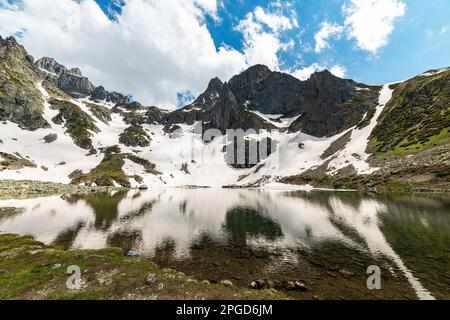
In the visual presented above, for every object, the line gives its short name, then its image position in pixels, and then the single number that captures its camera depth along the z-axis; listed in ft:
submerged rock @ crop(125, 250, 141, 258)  96.58
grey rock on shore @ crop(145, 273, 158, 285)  69.21
